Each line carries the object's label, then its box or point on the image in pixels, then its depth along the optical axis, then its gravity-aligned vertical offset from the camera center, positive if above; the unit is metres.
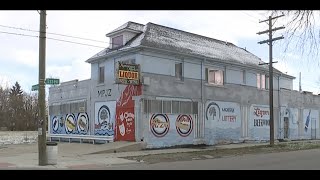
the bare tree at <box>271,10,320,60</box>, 10.13 +2.11
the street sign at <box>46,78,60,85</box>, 17.61 +1.03
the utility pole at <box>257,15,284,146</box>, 29.75 +1.39
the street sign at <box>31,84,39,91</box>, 17.98 +0.79
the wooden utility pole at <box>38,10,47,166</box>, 17.20 +0.20
